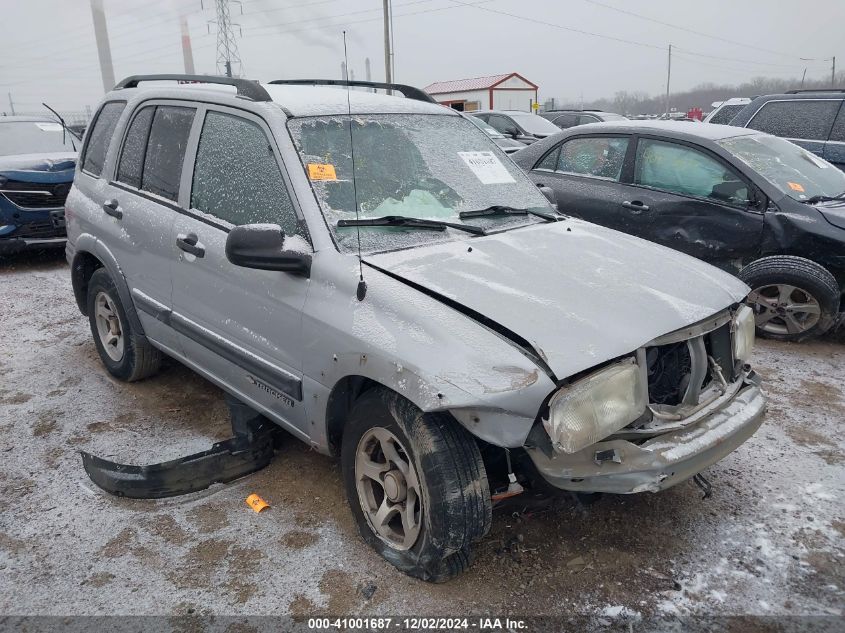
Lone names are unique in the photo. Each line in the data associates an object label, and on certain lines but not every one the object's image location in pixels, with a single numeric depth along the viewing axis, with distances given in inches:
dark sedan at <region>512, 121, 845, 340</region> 191.5
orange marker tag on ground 121.0
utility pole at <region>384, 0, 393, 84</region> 606.8
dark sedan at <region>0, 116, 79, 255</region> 285.6
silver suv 90.0
